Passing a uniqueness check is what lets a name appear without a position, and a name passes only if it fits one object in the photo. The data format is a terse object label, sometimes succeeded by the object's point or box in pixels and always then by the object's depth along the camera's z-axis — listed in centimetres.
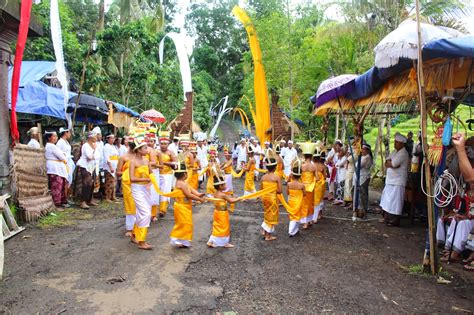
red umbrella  1576
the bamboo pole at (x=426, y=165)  477
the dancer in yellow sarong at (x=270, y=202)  663
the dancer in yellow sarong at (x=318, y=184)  793
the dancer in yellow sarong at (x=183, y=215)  584
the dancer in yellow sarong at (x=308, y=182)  755
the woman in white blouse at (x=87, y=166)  891
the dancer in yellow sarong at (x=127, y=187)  625
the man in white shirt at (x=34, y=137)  850
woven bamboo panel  708
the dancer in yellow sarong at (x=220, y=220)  604
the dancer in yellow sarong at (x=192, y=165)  935
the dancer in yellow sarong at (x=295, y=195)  687
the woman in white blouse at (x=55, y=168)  815
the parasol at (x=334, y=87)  767
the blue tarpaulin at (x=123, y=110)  1302
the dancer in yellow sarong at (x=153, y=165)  761
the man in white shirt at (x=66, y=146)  867
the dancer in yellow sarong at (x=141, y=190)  586
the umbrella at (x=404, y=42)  480
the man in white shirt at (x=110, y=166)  983
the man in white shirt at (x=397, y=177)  764
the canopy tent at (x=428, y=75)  451
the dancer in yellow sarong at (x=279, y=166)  1129
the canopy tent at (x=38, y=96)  1021
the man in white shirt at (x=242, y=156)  1867
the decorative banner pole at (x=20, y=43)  614
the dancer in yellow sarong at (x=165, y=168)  838
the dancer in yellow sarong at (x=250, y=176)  1061
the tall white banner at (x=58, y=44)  865
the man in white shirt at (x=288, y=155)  1527
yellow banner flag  1333
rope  503
